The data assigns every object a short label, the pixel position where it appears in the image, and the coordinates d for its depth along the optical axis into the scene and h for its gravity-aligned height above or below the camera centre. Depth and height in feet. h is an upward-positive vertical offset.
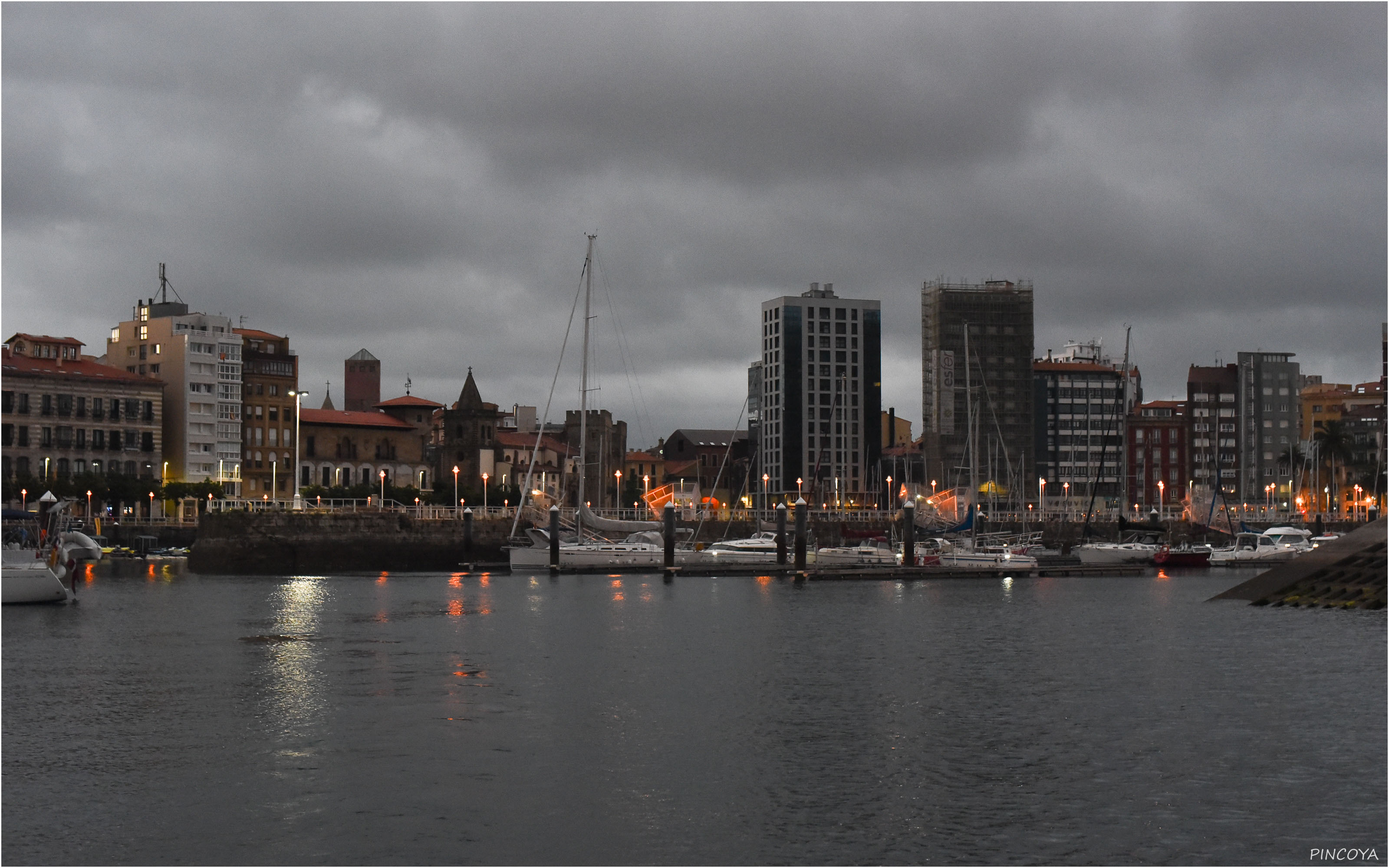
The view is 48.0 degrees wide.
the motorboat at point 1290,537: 386.73 -12.30
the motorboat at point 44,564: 223.10 -11.16
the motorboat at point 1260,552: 366.43 -15.50
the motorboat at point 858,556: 319.27 -14.29
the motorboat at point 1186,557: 361.51 -15.97
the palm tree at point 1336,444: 641.81 +18.11
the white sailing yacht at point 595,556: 321.52 -13.99
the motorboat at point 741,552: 333.01 -13.90
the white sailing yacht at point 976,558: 308.19 -14.03
